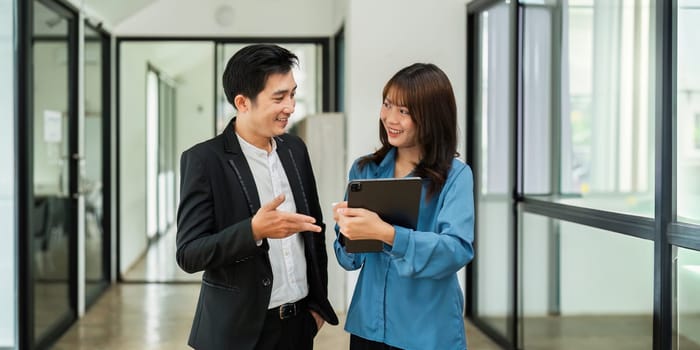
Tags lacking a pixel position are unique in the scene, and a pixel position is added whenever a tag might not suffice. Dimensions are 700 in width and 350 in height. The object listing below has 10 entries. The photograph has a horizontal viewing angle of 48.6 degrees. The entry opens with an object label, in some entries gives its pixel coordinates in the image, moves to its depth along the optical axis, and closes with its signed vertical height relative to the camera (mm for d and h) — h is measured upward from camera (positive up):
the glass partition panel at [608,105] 3150 +272
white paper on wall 4926 +244
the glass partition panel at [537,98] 4242 +376
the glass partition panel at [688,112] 2705 +188
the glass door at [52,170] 4679 -44
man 1785 -143
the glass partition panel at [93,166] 6211 -21
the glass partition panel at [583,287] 3201 -586
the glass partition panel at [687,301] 2730 -491
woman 1838 -158
